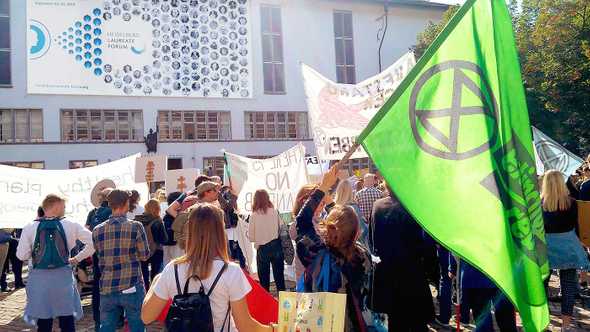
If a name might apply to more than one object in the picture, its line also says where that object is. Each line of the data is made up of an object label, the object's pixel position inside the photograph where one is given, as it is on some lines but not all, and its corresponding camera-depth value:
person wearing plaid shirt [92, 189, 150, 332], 5.13
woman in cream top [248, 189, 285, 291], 7.59
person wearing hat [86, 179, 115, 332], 6.62
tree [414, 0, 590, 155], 21.98
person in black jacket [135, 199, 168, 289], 7.33
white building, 30.38
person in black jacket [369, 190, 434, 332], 4.40
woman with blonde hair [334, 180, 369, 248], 6.27
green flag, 2.82
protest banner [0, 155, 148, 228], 8.11
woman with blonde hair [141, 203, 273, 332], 3.05
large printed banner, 30.64
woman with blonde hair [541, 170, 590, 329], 5.82
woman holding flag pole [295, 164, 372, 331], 3.74
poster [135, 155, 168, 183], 10.63
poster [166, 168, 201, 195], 10.93
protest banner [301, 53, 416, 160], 7.39
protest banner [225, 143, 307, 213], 8.97
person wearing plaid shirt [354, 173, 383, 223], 7.55
